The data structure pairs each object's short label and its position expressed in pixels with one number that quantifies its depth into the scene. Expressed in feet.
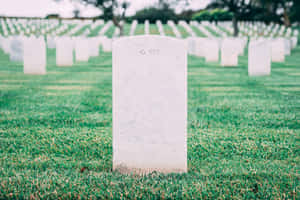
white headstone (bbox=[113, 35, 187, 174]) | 10.91
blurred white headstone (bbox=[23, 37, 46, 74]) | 35.55
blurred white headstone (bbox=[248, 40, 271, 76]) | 36.25
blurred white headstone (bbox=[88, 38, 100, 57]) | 63.01
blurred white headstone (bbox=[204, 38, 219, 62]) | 54.03
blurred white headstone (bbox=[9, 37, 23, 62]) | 50.96
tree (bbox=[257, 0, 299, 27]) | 133.28
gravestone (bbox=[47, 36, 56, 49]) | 87.72
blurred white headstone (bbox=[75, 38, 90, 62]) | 53.83
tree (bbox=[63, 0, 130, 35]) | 128.70
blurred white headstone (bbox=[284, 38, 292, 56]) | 69.15
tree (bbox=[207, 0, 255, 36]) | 117.91
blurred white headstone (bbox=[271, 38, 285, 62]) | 55.26
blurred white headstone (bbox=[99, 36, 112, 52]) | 79.60
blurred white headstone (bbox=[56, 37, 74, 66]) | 45.96
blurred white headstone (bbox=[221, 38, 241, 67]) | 45.57
